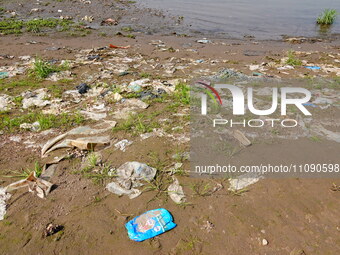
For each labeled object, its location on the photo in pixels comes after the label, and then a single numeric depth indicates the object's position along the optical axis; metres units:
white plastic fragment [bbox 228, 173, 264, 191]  2.62
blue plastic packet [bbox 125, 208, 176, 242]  2.19
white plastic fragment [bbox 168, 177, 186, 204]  2.50
